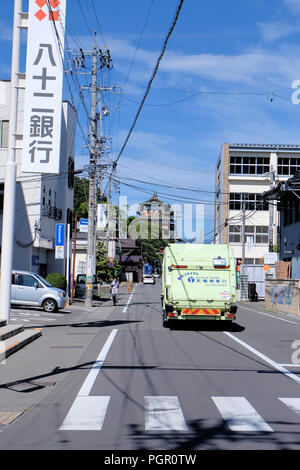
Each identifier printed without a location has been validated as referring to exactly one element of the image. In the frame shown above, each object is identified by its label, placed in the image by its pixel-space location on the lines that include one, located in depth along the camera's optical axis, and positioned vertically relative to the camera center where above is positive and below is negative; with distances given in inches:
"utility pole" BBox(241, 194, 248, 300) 1700.3 -23.3
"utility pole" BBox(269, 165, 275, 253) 1578.5 +160.9
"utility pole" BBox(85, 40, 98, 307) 1196.5 +141.1
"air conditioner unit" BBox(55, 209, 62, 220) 1611.7 +162.4
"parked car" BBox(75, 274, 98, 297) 1537.9 -46.1
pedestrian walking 1334.9 -42.6
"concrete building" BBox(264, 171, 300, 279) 1434.5 +166.6
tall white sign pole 653.9 +94.6
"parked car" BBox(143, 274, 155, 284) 3380.9 -37.1
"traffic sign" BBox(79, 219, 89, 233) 1317.8 +110.5
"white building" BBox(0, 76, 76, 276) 1386.6 +152.5
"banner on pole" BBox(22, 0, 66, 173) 674.8 +223.9
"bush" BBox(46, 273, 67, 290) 1307.8 -22.1
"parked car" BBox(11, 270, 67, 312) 1039.0 -43.1
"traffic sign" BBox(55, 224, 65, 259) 1253.7 +72.0
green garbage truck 757.3 -11.0
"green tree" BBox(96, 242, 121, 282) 2214.3 +30.1
